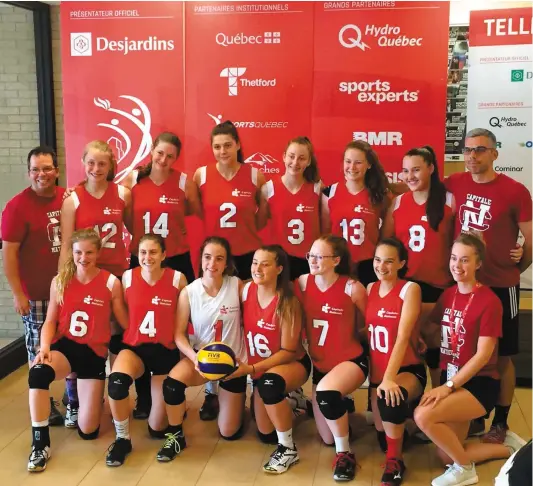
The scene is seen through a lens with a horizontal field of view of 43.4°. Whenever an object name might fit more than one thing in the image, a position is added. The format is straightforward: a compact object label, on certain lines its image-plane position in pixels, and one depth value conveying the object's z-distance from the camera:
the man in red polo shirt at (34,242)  3.58
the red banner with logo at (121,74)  4.66
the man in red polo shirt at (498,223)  3.32
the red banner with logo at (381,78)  4.41
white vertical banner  4.43
